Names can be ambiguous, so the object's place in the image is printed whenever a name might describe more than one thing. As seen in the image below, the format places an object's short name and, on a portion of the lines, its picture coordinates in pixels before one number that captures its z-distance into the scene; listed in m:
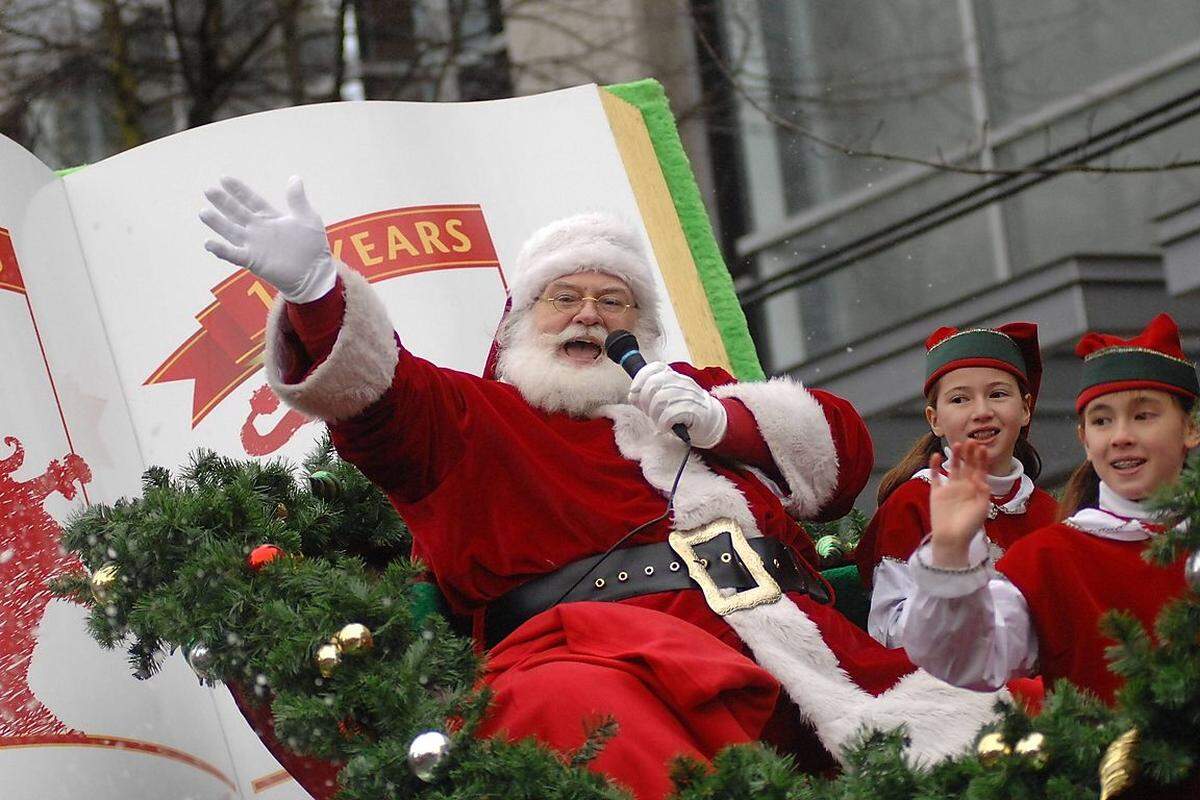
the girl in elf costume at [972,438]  7.88
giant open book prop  8.45
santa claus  6.81
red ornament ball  6.90
